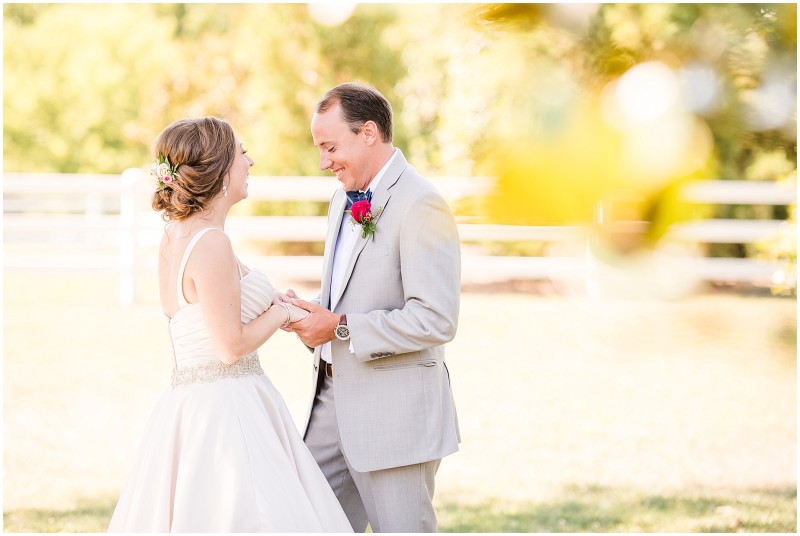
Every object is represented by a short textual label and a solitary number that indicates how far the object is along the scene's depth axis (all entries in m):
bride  5.09
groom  5.50
